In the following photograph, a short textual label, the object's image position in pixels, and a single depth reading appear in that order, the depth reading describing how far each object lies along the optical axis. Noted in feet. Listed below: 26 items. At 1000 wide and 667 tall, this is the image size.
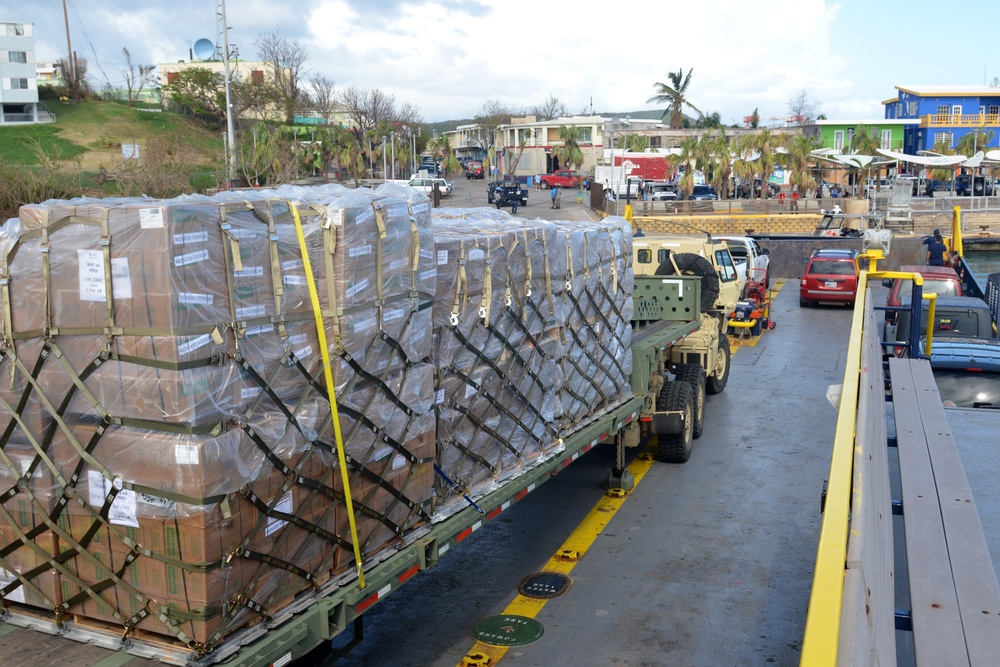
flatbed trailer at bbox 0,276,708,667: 14.40
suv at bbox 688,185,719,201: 167.86
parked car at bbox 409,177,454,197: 155.22
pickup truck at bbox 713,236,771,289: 68.69
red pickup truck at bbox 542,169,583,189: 217.25
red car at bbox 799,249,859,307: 75.87
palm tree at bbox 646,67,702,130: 265.54
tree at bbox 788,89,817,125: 330.13
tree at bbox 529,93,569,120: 368.48
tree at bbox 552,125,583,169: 244.63
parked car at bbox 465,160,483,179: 265.75
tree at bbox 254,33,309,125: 191.62
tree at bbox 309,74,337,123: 204.54
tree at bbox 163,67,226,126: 227.81
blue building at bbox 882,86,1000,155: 239.30
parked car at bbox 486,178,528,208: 161.17
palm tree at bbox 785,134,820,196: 160.97
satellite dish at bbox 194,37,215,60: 304.50
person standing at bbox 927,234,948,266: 77.56
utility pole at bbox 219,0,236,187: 96.48
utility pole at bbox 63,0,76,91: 265.13
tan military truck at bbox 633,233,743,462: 35.78
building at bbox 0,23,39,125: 226.38
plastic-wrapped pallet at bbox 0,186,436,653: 13.80
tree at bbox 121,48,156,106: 279.20
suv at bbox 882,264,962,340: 53.57
